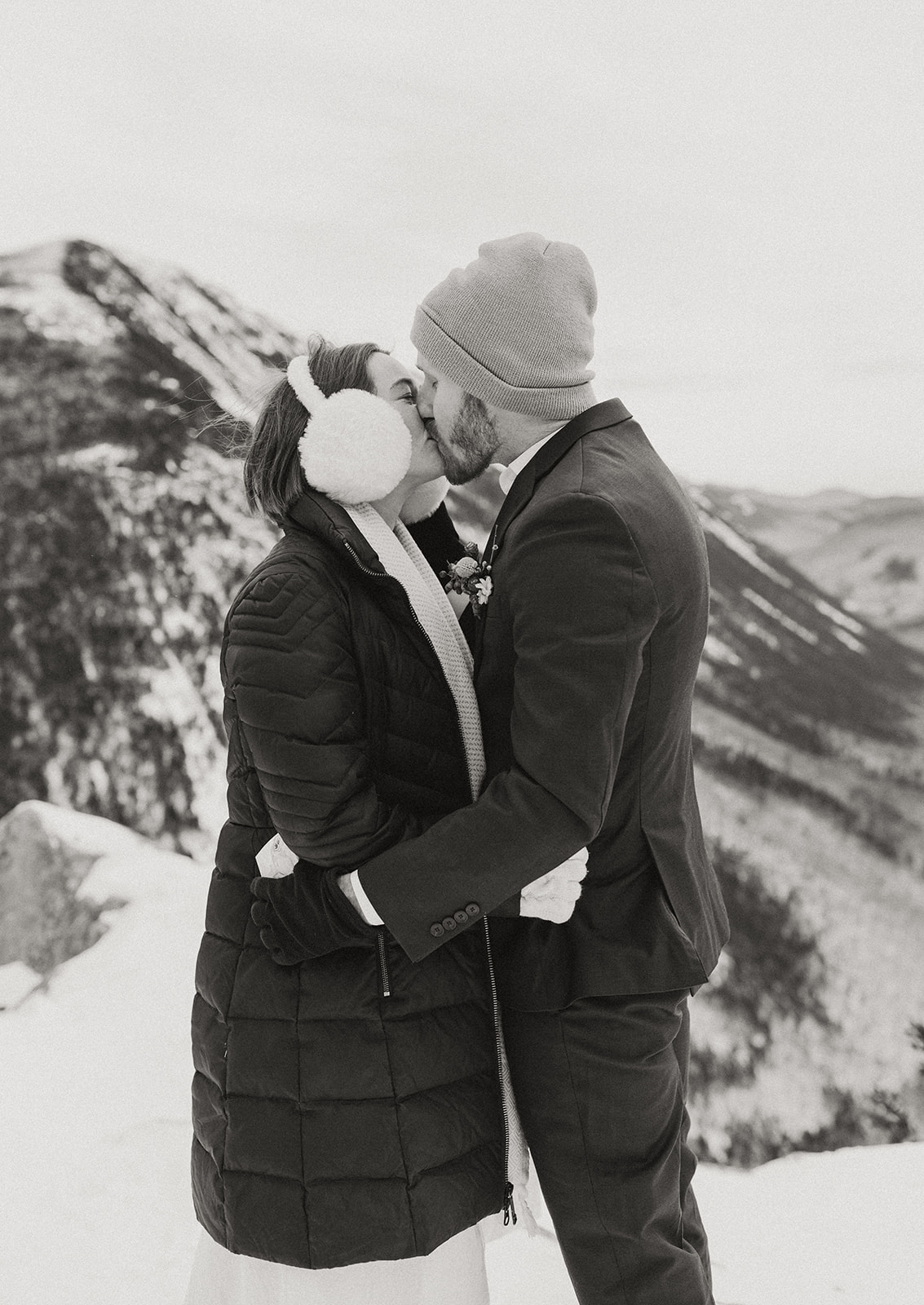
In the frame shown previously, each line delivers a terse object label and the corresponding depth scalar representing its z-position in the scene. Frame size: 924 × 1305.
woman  1.25
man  1.21
